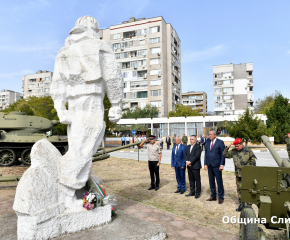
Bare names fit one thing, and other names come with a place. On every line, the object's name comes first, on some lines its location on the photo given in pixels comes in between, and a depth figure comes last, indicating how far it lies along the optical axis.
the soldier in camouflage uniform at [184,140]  19.76
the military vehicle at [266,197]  2.92
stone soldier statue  3.55
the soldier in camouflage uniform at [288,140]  8.74
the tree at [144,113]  41.62
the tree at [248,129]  21.36
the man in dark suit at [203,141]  20.67
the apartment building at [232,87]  57.69
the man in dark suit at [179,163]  6.49
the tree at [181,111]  44.09
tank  11.84
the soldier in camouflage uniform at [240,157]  5.04
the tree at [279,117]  30.88
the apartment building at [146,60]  44.41
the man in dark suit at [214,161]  5.54
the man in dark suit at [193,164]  6.04
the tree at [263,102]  46.94
